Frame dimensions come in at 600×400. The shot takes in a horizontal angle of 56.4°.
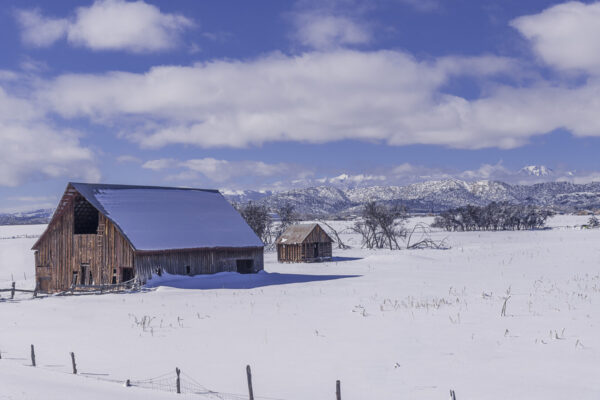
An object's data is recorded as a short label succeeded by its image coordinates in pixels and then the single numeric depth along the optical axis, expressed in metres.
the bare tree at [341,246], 73.31
